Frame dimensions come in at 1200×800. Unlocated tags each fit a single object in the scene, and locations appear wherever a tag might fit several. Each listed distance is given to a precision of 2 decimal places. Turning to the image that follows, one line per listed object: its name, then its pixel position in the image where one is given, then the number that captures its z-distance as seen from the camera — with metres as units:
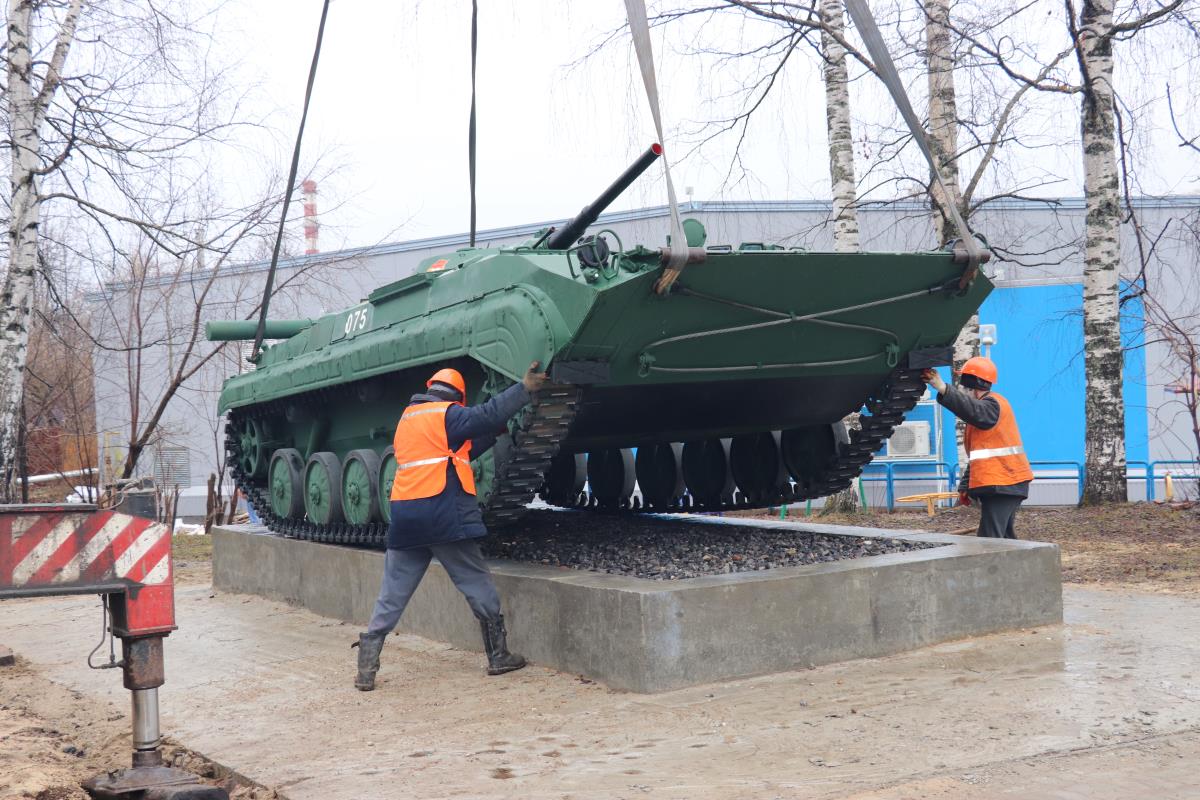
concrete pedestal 5.74
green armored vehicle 6.41
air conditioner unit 16.80
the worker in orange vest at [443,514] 6.21
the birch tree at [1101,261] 12.09
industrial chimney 14.74
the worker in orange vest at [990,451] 7.76
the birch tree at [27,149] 11.82
